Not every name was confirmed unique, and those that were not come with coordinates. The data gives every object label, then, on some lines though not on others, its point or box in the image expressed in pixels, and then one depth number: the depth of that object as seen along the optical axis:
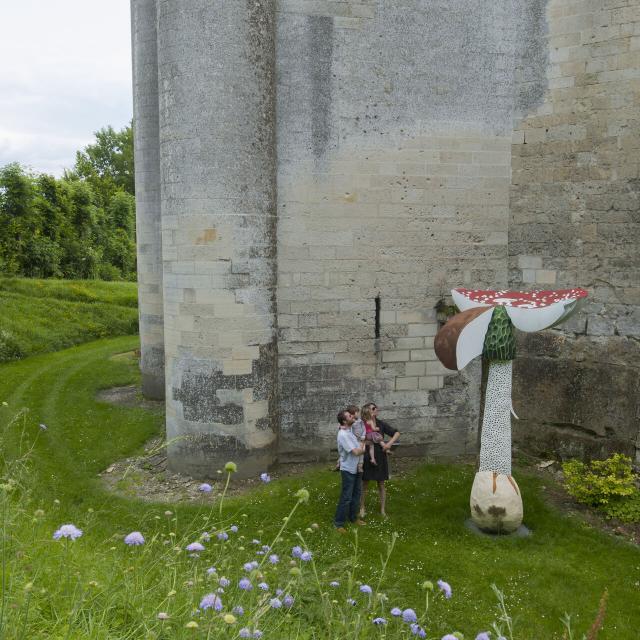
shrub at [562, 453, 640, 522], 6.95
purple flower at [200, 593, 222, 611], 2.58
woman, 6.92
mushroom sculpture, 6.37
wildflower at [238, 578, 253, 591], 2.76
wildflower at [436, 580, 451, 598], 2.94
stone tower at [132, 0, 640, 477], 7.82
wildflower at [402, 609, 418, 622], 2.90
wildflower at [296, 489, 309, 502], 2.90
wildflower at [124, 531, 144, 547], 2.84
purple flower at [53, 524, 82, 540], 2.60
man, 6.46
